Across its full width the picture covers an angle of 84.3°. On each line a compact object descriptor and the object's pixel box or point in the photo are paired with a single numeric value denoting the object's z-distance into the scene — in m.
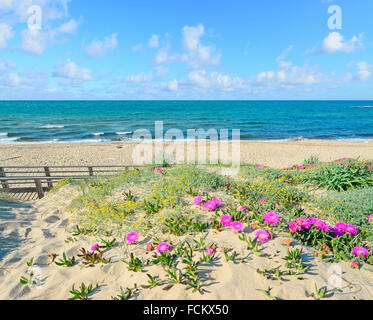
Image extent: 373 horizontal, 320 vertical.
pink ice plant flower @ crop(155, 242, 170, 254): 3.07
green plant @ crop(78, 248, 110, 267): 3.15
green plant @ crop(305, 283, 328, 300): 2.34
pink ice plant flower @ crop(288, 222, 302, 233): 3.27
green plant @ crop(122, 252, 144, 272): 2.93
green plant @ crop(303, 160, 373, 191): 6.06
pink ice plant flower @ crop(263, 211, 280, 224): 3.40
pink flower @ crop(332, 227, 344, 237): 3.38
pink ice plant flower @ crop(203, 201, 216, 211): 3.89
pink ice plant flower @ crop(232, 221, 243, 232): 3.34
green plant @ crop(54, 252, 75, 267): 3.21
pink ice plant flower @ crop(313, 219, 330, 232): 3.33
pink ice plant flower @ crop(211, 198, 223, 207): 3.97
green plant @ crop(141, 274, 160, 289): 2.65
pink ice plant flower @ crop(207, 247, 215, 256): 2.93
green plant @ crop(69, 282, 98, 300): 2.55
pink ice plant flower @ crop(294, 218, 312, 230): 3.32
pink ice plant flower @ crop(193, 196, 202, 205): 4.07
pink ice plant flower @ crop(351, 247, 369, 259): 2.88
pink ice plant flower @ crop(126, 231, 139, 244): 3.40
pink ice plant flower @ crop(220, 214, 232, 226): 3.48
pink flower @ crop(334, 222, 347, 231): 3.39
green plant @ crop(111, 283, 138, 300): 2.50
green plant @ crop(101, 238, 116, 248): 3.52
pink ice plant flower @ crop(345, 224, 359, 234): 3.33
